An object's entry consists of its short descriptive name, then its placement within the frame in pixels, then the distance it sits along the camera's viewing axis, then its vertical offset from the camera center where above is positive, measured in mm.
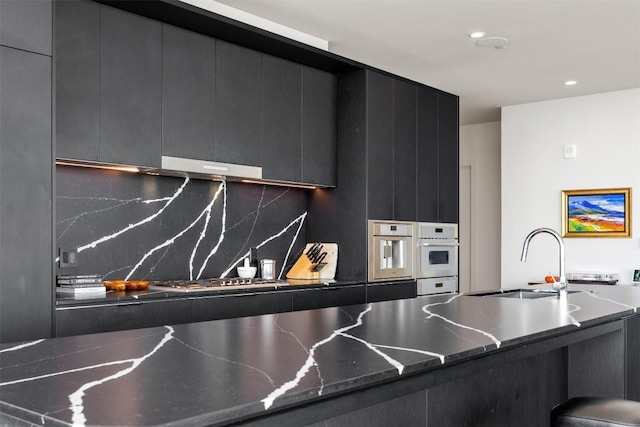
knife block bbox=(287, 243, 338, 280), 4934 -338
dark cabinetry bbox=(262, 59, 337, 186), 4527 +749
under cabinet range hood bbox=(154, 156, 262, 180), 3858 +347
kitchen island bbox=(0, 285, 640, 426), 1159 -330
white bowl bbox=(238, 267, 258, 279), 4602 -345
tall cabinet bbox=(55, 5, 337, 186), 3436 +779
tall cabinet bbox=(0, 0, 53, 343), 2824 +239
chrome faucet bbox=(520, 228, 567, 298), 3361 -243
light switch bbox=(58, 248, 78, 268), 3650 -192
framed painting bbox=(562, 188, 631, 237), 6215 +104
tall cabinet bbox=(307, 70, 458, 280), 5000 +487
